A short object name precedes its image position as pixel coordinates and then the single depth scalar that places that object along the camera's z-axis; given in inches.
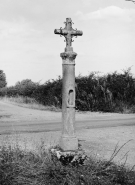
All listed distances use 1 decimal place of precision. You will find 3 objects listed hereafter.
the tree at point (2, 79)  2803.6
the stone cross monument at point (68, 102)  204.8
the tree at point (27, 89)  1256.2
